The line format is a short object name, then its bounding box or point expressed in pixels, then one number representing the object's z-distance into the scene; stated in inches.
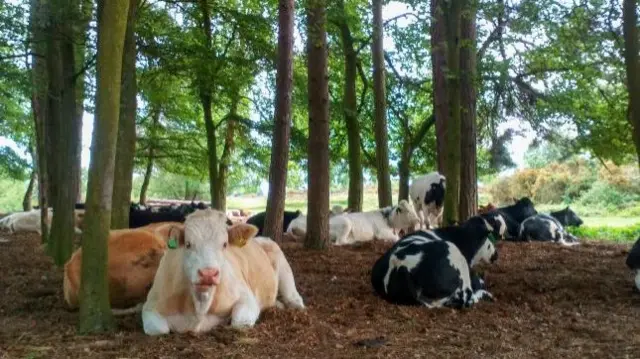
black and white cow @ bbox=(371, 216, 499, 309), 280.8
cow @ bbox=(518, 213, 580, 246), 594.5
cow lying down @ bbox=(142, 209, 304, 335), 221.8
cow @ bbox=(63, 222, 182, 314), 262.7
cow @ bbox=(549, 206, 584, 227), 752.3
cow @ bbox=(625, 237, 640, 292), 308.3
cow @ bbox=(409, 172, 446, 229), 655.1
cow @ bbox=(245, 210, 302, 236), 637.5
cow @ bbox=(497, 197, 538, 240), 616.7
